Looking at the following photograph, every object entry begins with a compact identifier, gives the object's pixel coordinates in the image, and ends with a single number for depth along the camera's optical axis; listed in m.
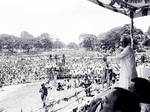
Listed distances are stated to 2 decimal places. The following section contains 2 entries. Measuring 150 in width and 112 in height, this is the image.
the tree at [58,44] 105.57
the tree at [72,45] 108.48
